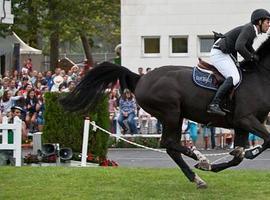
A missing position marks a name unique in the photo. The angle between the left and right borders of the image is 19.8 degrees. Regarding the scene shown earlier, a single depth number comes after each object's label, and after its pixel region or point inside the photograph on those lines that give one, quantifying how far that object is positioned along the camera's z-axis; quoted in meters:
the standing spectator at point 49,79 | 27.71
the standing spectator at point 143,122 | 26.33
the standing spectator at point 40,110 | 26.18
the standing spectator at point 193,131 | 24.80
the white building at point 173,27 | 33.16
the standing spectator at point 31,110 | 26.28
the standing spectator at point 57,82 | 26.59
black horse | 11.47
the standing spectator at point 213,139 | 24.92
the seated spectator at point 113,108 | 26.23
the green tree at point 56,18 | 42.56
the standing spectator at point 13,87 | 27.27
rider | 11.53
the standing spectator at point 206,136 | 25.07
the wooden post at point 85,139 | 17.16
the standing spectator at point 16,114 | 22.25
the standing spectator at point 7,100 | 26.42
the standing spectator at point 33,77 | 29.03
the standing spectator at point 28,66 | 33.37
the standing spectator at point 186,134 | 24.34
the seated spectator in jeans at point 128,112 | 25.83
